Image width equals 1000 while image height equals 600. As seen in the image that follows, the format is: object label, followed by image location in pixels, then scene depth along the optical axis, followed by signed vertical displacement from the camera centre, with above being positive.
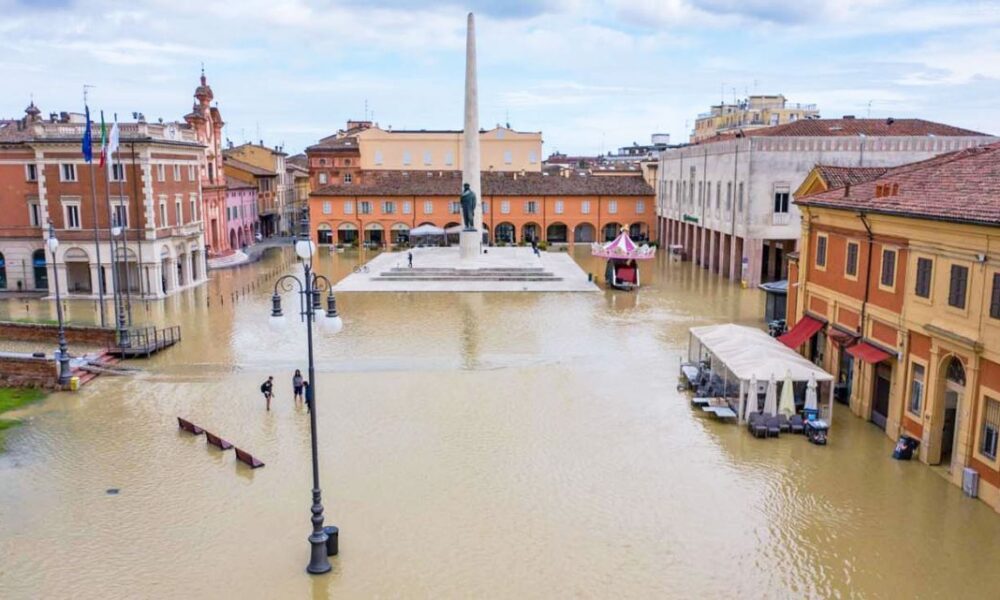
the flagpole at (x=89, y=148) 33.09 +1.82
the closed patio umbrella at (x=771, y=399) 21.14 -5.45
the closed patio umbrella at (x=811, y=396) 20.78 -5.28
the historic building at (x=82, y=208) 42.22 -0.86
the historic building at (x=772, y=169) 46.03 +1.32
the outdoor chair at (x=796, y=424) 21.08 -6.09
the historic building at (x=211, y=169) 59.75 +1.74
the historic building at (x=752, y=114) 95.78 +9.54
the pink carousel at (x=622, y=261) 46.81 -4.14
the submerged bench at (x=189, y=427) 21.14 -6.17
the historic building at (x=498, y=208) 73.31 -1.50
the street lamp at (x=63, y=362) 25.66 -5.38
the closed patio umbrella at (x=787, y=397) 20.73 -5.28
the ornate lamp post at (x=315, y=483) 13.88 -5.07
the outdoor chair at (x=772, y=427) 20.75 -6.06
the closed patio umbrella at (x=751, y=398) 21.55 -5.52
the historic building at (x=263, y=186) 75.81 +0.61
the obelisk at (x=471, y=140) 53.56 +3.49
